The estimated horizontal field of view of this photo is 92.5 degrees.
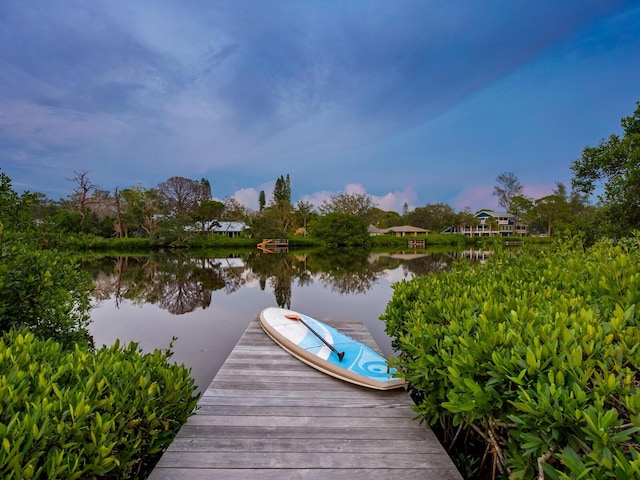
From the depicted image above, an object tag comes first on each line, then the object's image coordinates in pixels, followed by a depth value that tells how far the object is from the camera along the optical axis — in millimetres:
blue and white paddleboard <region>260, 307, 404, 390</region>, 3420
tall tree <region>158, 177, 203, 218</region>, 43438
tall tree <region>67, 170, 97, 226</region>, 33531
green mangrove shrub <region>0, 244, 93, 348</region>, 3225
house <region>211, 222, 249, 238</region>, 46056
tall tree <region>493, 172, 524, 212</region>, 60250
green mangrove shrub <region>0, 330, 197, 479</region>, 1344
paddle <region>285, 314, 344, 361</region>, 3838
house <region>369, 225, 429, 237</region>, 58312
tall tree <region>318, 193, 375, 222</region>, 56969
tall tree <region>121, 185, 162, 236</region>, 40406
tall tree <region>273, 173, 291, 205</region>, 68750
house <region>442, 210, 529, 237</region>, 61088
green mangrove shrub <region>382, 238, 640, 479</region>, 1245
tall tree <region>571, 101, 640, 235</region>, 10836
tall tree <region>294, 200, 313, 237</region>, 52312
